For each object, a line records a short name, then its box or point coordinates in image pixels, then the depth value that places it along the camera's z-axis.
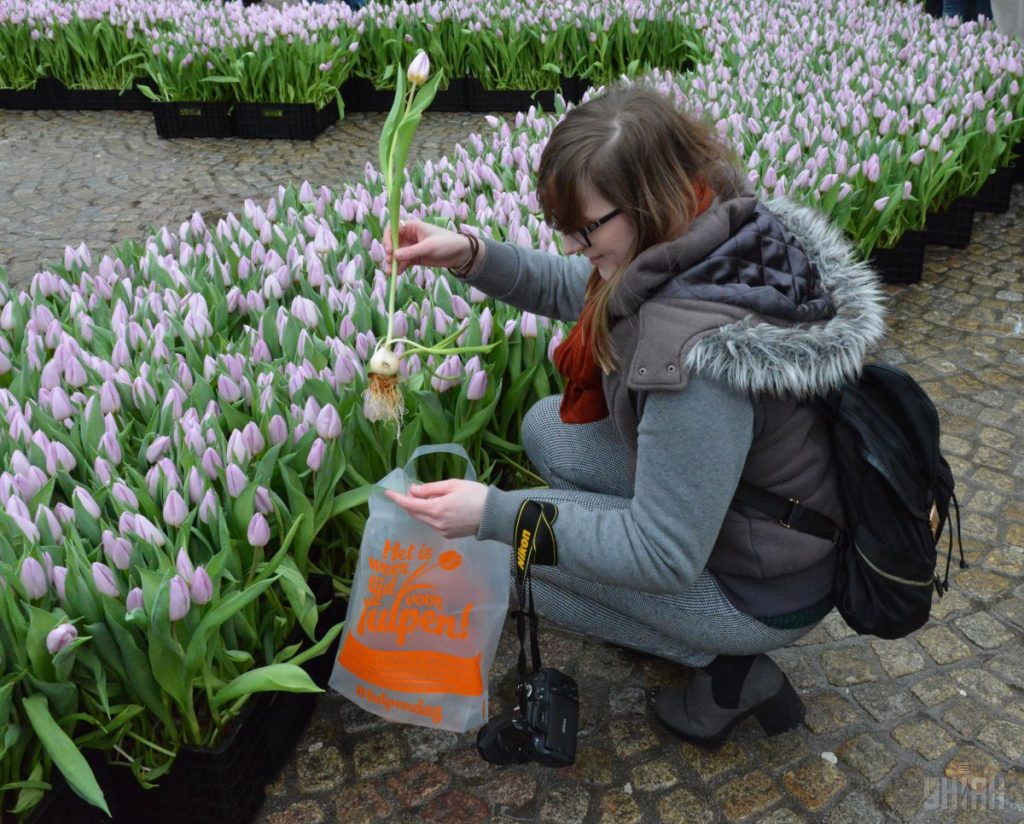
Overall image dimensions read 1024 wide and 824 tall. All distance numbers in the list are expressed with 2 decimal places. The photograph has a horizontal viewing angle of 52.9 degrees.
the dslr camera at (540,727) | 2.08
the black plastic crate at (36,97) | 8.08
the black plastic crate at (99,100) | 8.02
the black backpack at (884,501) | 1.92
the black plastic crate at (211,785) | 2.08
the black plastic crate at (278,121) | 7.12
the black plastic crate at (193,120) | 7.25
